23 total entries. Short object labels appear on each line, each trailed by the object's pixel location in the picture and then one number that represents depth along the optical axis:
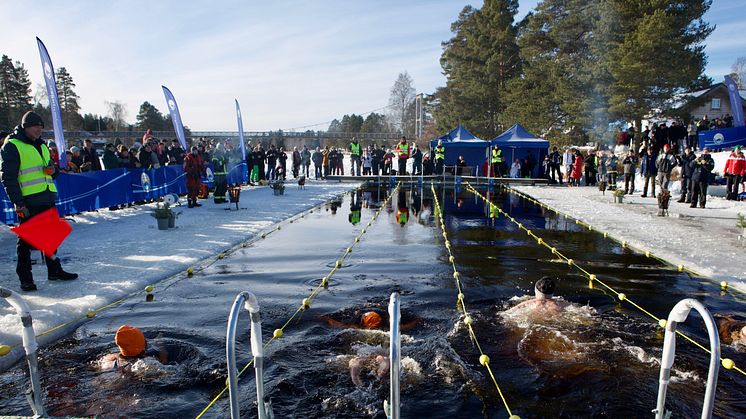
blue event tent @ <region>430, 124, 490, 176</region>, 25.86
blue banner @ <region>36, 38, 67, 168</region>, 11.58
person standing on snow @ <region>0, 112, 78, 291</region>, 5.99
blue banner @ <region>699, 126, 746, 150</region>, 20.75
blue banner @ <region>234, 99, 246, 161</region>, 22.34
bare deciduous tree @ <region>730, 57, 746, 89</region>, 81.43
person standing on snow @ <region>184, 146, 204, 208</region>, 14.20
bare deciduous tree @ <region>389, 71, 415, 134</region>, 90.94
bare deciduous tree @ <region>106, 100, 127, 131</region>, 122.49
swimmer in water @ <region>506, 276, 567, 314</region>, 5.82
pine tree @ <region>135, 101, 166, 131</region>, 94.12
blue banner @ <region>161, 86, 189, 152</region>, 17.73
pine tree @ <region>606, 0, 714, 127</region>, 24.02
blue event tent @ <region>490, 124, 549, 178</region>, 24.88
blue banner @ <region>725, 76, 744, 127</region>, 21.09
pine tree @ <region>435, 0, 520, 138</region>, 40.00
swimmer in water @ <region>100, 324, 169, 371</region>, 4.53
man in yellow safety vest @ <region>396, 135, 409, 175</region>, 25.72
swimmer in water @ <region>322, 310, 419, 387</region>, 4.45
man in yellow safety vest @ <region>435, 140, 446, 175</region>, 25.28
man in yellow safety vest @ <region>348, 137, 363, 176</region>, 27.25
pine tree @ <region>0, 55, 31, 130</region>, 65.88
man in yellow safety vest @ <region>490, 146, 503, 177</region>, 24.98
